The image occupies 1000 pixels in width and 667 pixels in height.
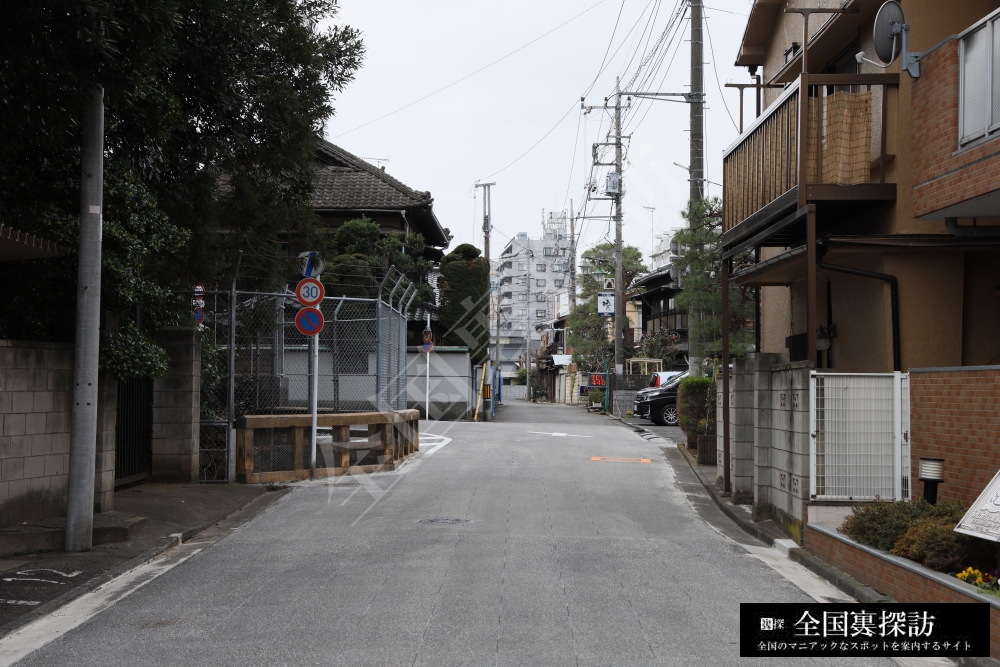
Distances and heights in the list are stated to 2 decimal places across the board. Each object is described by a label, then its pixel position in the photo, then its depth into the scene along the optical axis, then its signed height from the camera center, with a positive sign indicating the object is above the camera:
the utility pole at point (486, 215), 42.66 +7.44
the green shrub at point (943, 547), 6.78 -1.31
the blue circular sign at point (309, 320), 14.95 +0.74
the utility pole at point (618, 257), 37.25 +4.51
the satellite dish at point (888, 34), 9.89 +3.61
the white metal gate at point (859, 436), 9.38 -0.65
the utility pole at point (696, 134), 20.52 +5.23
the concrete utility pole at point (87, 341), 9.24 +0.23
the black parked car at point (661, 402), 32.72 -1.15
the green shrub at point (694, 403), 20.16 -0.72
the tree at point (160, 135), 8.09 +2.66
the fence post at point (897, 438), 9.35 -0.66
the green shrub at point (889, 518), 7.84 -1.27
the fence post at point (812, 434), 9.53 -0.64
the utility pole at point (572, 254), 62.66 +8.01
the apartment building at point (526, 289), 102.31 +9.15
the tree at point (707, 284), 19.38 +1.80
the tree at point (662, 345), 48.56 +1.32
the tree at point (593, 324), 53.53 +2.63
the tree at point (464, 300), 36.34 +2.69
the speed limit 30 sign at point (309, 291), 14.96 +1.21
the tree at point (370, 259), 28.61 +3.57
